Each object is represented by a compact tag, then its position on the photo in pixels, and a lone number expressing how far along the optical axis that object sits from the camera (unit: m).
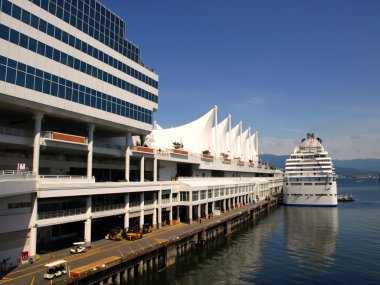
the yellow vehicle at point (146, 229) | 47.44
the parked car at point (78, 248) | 35.66
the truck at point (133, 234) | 42.91
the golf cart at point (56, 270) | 27.03
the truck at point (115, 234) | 42.49
